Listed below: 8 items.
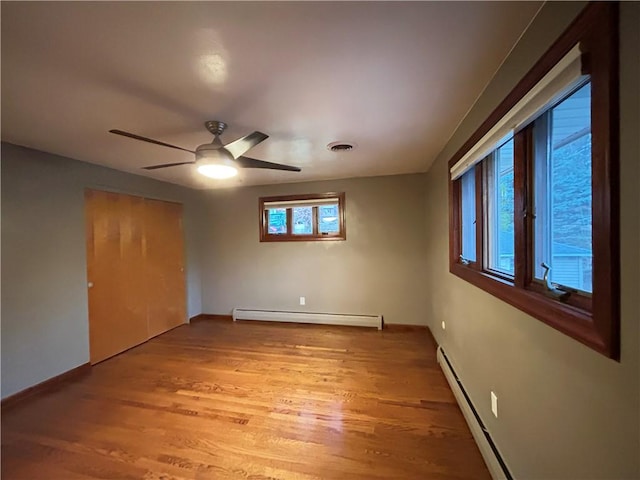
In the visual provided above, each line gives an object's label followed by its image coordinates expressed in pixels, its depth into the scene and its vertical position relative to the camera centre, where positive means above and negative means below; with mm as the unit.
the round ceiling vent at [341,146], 2620 +842
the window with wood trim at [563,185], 786 +180
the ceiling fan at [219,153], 1944 +588
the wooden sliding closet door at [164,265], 3949 -422
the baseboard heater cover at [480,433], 1508 -1270
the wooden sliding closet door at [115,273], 3160 -426
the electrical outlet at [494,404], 1630 -1026
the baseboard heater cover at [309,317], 4164 -1310
